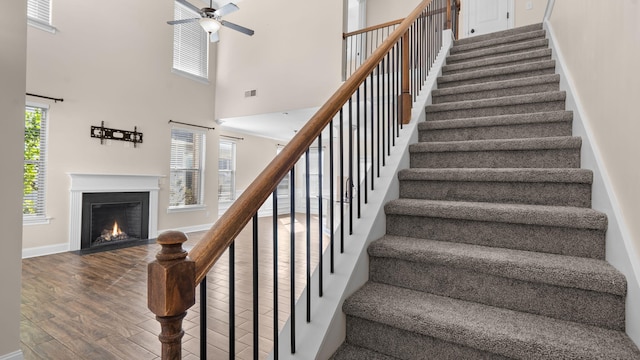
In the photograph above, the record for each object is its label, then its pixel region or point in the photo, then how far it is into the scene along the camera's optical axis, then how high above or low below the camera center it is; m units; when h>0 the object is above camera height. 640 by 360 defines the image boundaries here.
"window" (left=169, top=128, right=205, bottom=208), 6.24 +0.13
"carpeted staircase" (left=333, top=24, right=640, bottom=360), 1.10 -0.31
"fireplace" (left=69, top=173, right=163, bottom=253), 4.73 -0.61
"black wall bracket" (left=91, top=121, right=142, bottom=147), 4.96 +0.63
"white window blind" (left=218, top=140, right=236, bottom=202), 7.79 +0.10
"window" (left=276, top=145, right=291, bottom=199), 9.73 -0.43
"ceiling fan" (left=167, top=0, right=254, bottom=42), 3.73 +1.95
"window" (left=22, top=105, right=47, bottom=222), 4.28 +0.10
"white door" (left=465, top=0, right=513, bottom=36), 5.40 +2.89
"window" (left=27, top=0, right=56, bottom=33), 4.25 +2.15
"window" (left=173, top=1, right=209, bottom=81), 6.21 +2.58
